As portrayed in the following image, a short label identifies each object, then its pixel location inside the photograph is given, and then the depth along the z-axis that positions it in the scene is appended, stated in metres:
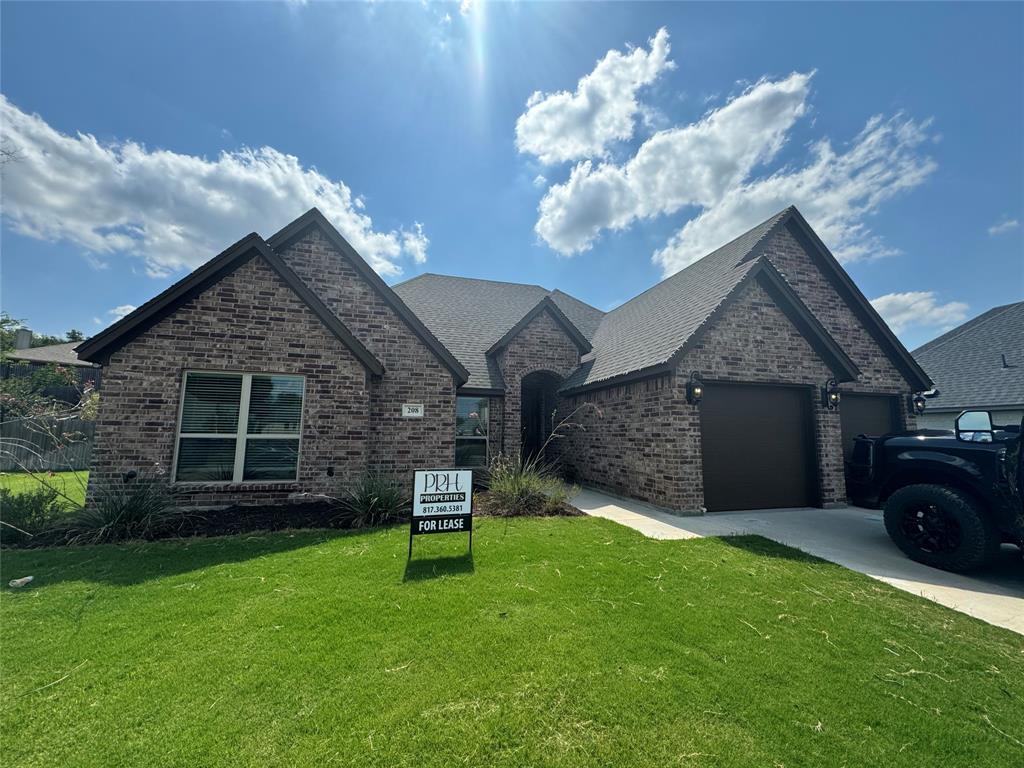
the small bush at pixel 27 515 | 5.92
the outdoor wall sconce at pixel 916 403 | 11.84
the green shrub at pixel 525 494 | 8.30
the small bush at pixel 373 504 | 7.30
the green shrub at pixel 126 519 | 6.00
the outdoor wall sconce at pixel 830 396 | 9.88
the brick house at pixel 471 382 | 7.73
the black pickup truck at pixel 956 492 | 5.21
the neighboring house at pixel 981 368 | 15.56
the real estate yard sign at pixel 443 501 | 5.62
